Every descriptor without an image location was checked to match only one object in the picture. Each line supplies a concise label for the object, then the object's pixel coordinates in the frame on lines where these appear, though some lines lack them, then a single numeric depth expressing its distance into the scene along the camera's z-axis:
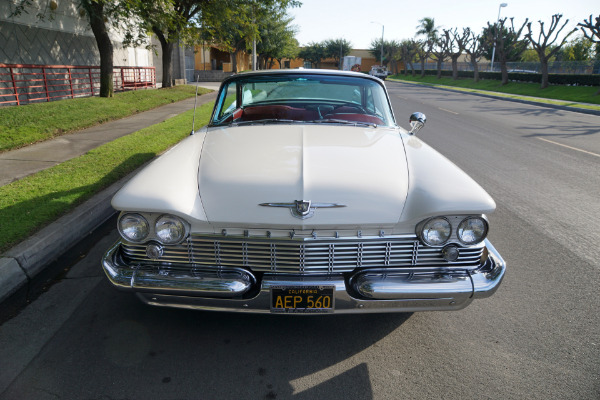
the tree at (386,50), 80.50
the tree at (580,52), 50.53
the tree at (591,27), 22.05
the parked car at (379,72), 52.59
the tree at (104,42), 14.10
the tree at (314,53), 84.75
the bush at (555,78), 26.11
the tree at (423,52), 57.56
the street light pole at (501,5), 39.56
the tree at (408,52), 67.60
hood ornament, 2.34
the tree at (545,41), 27.80
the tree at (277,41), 39.66
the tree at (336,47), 84.38
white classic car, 2.35
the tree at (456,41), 45.09
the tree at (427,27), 69.19
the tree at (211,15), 14.57
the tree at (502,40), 33.09
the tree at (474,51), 38.66
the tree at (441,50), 49.22
